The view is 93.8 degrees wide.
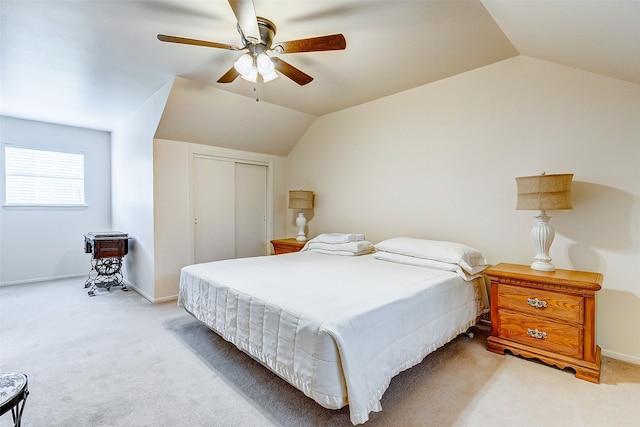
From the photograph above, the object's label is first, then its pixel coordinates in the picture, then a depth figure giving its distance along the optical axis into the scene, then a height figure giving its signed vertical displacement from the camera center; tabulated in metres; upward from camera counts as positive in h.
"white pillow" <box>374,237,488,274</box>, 2.50 -0.40
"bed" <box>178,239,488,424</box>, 1.43 -0.66
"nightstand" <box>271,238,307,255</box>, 4.23 -0.56
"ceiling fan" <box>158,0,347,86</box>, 1.84 +1.07
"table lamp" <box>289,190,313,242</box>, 4.39 +0.06
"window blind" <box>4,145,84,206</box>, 4.50 +0.47
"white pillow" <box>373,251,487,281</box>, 2.46 -0.50
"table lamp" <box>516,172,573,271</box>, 2.20 +0.05
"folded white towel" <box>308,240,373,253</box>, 3.33 -0.45
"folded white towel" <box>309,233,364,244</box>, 3.50 -0.37
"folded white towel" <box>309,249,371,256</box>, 3.31 -0.52
